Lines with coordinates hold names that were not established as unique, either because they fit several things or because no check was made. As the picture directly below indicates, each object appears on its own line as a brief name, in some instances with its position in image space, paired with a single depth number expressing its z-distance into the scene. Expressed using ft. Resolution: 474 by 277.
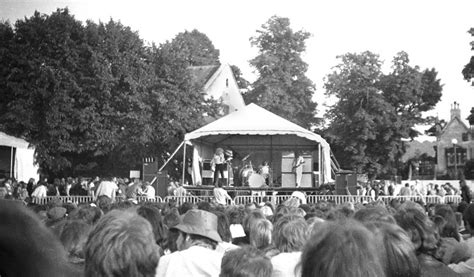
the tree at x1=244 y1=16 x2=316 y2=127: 180.55
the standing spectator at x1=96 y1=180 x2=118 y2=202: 64.44
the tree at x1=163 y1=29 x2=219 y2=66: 229.45
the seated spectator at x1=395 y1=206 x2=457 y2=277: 14.32
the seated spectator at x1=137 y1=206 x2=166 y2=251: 21.79
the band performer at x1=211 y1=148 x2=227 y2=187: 93.71
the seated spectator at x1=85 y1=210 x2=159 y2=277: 10.12
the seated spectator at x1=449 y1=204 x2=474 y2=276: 16.72
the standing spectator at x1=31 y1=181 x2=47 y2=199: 72.98
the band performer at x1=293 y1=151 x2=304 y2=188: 102.22
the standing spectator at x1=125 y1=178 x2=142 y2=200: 73.31
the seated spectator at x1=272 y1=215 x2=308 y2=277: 17.33
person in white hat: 15.20
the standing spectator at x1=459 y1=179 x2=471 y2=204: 68.74
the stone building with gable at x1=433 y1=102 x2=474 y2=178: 260.21
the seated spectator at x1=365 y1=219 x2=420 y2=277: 10.05
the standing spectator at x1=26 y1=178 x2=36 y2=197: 88.77
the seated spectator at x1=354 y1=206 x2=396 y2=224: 18.05
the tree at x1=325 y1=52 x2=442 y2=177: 173.47
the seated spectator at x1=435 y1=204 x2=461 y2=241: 22.86
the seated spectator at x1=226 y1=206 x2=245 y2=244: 28.58
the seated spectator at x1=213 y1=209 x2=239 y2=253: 23.54
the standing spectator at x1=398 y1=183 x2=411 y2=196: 83.89
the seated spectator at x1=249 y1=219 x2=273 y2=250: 21.50
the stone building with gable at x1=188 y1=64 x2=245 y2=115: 186.19
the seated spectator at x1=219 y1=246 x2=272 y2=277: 12.78
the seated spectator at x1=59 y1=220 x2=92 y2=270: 15.48
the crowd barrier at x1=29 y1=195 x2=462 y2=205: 73.87
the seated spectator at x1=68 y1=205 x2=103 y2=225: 27.03
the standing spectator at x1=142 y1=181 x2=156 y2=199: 72.87
